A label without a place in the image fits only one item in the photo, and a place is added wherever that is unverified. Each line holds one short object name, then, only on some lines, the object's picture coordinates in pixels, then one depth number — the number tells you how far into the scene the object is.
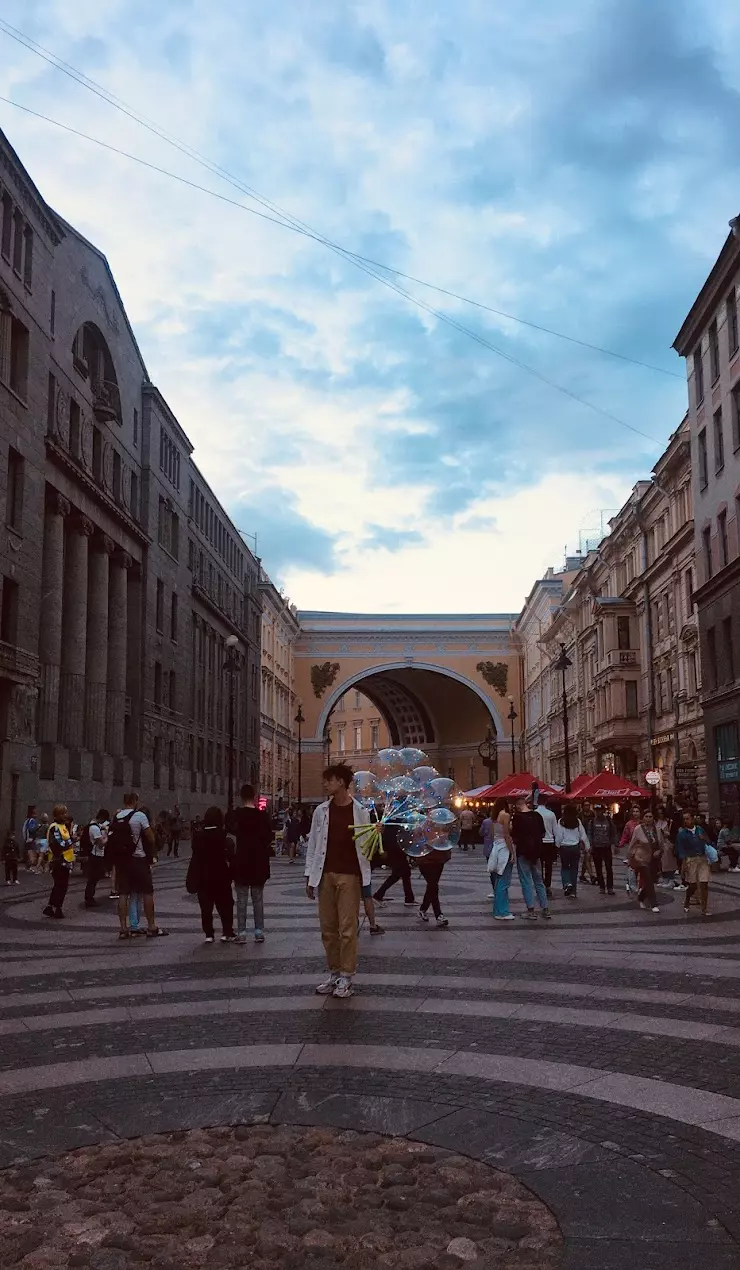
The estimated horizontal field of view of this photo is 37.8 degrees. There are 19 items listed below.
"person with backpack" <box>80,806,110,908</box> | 18.88
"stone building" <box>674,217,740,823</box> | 35.47
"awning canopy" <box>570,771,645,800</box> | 28.39
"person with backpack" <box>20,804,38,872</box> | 29.55
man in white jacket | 9.36
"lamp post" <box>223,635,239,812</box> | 33.09
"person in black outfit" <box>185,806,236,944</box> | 13.32
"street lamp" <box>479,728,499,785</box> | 93.06
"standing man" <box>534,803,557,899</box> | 18.25
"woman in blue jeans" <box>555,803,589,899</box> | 19.66
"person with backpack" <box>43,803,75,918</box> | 16.59
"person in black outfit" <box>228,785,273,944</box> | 12.80
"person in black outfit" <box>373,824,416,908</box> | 16.88
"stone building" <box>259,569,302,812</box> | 81.65
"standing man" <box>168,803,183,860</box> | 39.94
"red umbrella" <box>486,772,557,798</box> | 30.12
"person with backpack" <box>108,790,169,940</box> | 13.90
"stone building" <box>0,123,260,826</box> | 31.36
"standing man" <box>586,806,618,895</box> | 21.03
